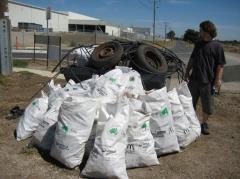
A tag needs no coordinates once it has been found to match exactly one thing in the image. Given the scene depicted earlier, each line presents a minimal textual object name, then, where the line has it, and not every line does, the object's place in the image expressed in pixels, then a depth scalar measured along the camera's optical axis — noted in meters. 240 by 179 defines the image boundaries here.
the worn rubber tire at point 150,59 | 4.17
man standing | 3.81
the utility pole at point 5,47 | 7.86
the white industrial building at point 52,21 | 44.50
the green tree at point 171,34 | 88.06
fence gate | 11.03
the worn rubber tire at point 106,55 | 4.14
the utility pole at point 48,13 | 13.60
